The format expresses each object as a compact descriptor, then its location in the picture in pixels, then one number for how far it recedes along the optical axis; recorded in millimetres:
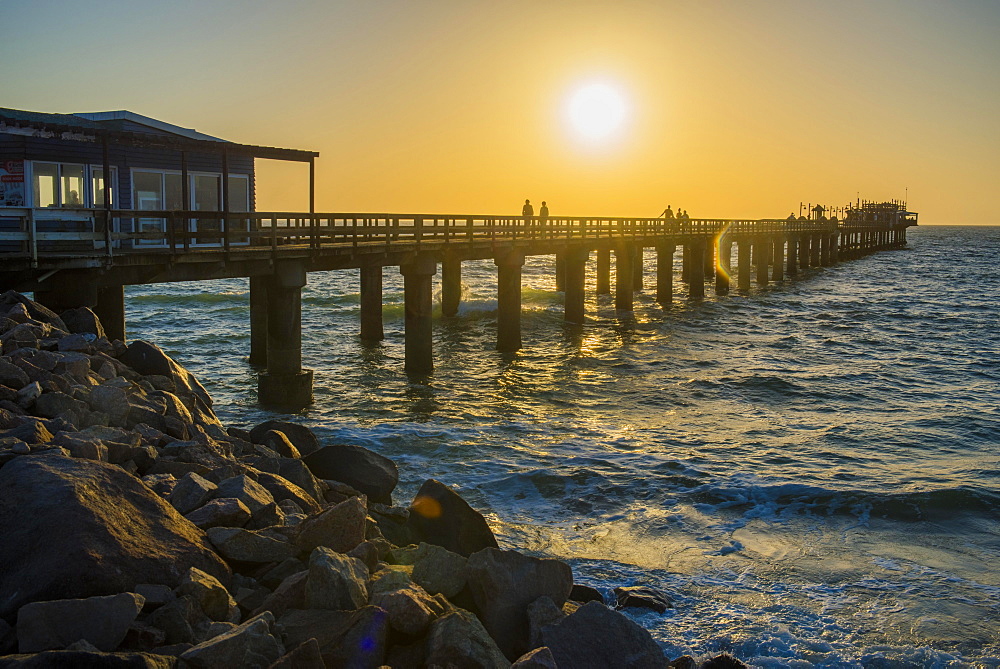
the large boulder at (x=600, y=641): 6375
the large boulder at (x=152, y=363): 11133
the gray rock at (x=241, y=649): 4977
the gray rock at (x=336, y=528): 6941
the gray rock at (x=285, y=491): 8289
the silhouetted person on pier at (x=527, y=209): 34731
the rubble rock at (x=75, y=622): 4855
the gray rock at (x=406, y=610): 5930
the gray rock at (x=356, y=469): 10305
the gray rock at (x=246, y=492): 7254
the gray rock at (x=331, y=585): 6039
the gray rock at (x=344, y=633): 5594
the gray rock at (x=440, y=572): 7090
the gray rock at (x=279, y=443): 10641
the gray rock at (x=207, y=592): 5680
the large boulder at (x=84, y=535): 5383
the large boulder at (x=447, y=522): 9047
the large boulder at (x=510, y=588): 6910
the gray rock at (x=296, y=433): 11359
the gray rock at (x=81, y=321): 12070
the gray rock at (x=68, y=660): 4520
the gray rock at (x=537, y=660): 5777
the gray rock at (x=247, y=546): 6570
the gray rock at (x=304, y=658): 5094
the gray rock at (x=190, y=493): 6980
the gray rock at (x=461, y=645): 5727
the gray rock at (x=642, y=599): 9000
